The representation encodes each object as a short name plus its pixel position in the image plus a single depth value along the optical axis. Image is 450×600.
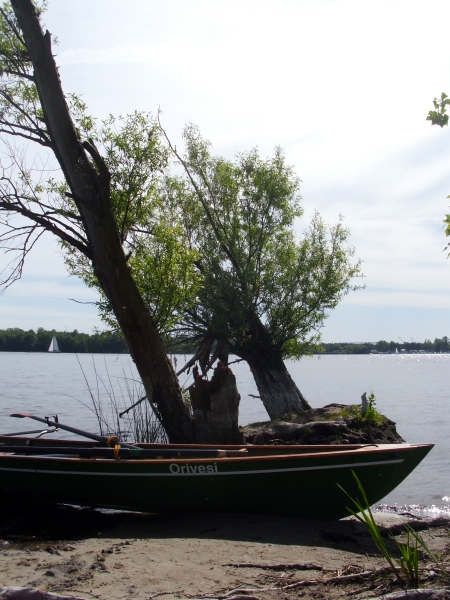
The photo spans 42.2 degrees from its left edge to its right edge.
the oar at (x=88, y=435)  8.66
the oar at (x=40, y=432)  9.89
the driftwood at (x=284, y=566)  5.73
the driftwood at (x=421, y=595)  4.02
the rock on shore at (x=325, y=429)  11.98
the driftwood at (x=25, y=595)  4.14
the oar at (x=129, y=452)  8.24
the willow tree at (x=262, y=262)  15.41
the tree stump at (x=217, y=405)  10.31
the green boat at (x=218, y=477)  7.27
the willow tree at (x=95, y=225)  10.23
